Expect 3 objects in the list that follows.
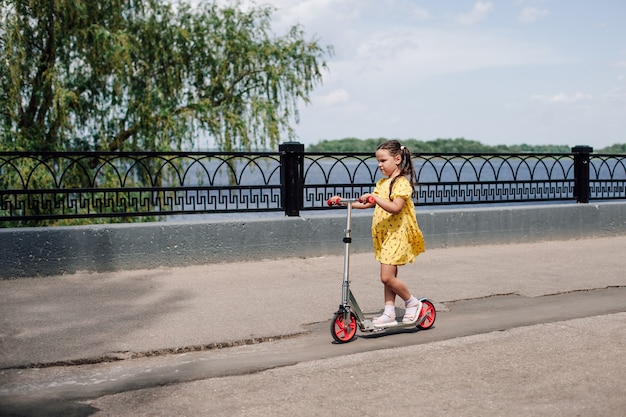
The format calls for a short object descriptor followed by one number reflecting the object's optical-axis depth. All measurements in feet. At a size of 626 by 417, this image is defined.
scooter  18.17
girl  18.65
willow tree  50.72
